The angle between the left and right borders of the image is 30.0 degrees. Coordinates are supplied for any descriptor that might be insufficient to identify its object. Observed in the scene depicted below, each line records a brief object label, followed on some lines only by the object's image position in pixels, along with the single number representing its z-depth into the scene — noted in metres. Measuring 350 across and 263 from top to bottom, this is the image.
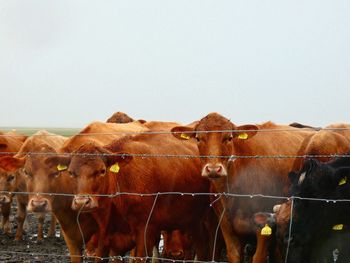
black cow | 7.09
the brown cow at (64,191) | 8.83
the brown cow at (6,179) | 13.24
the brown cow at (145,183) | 8.14
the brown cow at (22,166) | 9.30
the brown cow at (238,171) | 7.85
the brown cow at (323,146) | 8.12
